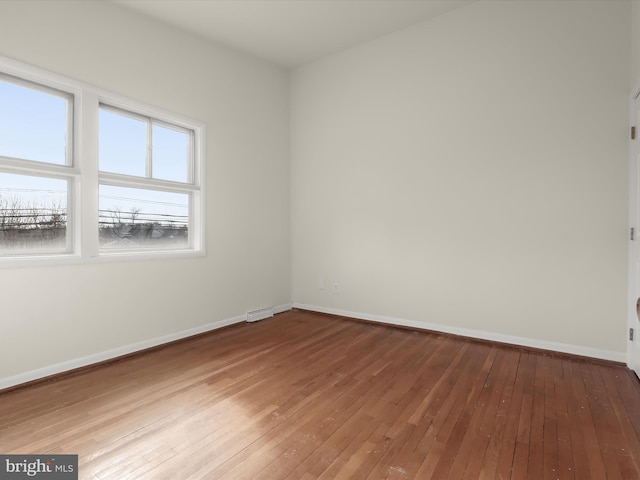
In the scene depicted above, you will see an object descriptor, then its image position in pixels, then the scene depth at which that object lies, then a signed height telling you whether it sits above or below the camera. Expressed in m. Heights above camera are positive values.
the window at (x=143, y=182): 3.08 +0.51
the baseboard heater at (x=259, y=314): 4.18 -1.03
